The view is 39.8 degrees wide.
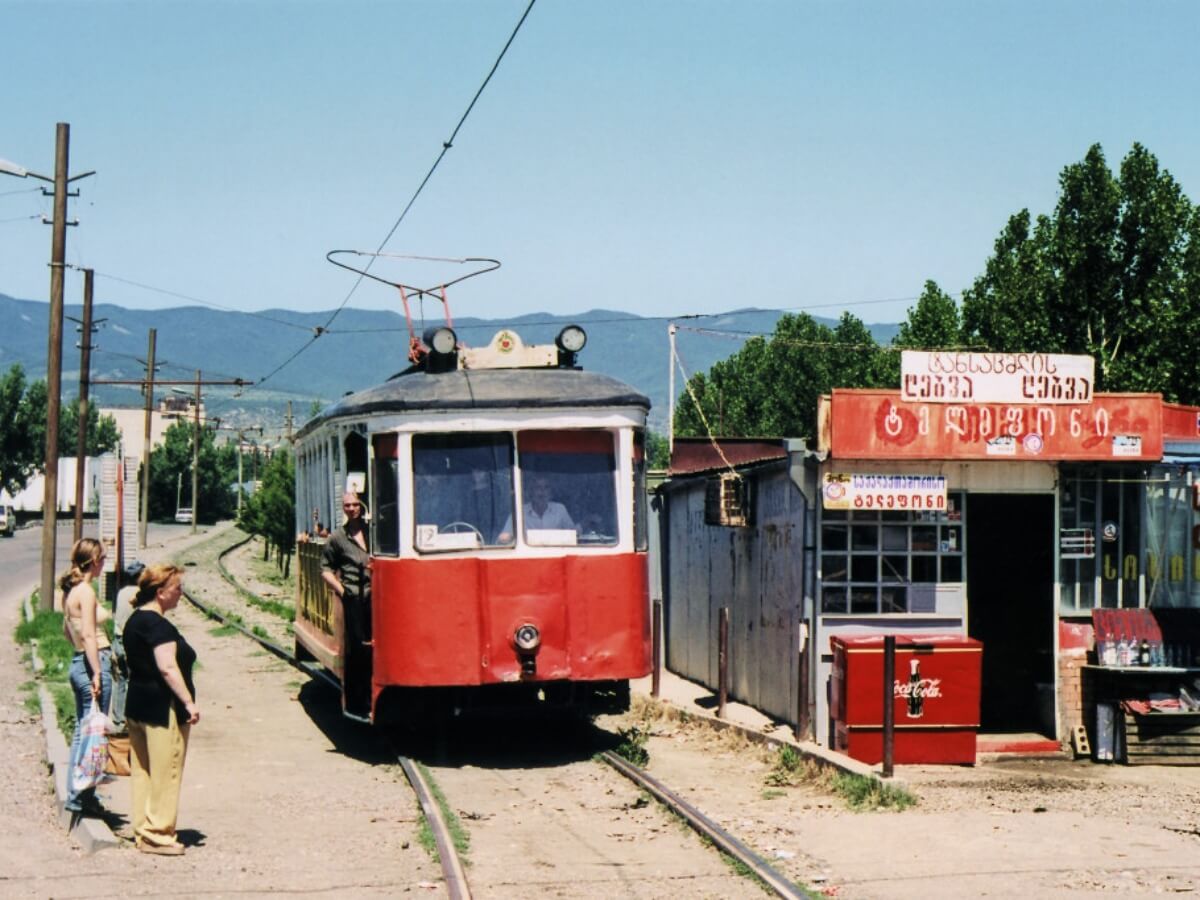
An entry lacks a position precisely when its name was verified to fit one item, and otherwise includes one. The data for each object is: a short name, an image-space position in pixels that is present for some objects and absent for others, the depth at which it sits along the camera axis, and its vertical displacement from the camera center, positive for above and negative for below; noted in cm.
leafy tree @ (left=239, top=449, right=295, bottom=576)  4956 +8
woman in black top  921 -111
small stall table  1491 -185
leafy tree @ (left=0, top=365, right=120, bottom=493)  9200 +433
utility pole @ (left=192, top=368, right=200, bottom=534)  7581 +128
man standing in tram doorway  1330 -61
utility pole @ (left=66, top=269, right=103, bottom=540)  3697 +342
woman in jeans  994 -72
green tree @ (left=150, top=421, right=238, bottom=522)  10969 +230
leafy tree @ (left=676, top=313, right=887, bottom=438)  7231 +615
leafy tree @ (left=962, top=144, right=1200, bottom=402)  3866 +598
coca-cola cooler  1441 -161
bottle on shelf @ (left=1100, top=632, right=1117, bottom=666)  1584 -128
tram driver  1285 +2
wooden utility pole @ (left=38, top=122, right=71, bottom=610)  2802 +272
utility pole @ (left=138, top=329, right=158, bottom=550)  5342 +195
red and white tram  1263 -19
